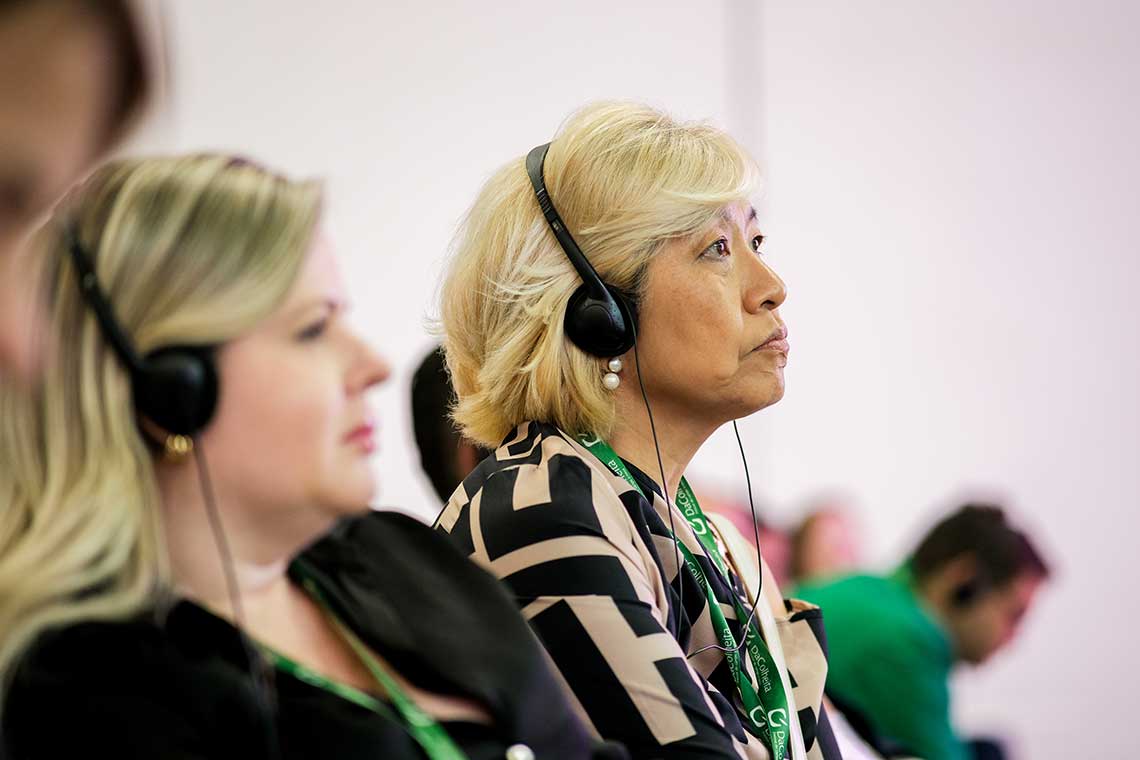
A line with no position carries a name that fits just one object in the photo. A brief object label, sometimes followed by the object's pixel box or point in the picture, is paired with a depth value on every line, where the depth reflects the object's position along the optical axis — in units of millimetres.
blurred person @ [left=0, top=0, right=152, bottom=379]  1415
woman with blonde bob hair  3149
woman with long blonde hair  2837
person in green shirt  3861
